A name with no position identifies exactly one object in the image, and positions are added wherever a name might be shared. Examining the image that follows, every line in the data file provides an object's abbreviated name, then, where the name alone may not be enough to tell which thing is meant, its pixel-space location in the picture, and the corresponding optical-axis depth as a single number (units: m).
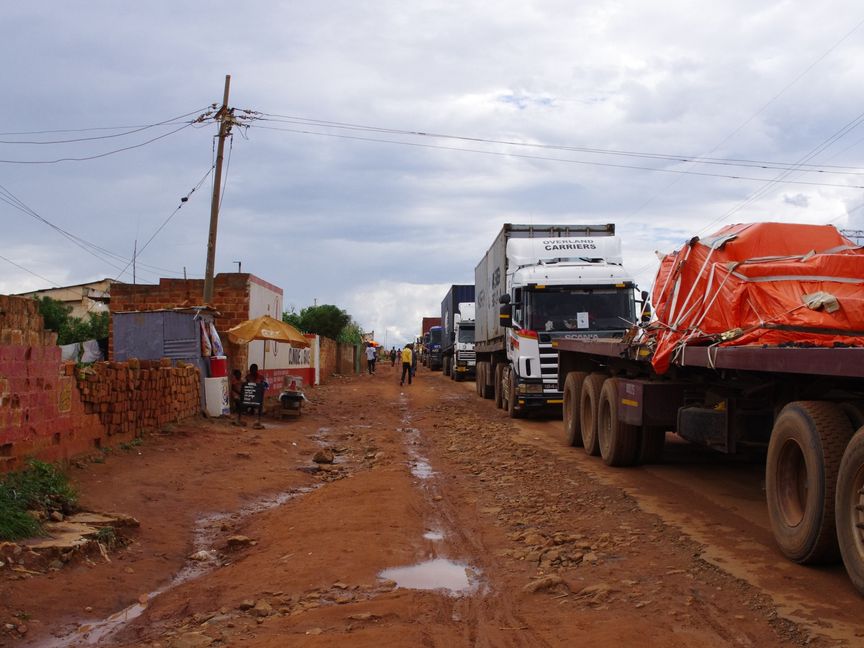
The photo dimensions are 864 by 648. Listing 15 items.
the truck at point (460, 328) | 36.69
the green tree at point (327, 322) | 61.81
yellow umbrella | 17.73
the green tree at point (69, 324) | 33.78
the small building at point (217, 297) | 21.45
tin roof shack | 16.89
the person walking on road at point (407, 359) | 35.06
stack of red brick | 11.16
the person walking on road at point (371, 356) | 48.91
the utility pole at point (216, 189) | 19.88
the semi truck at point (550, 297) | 16.27
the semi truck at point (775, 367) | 5.29
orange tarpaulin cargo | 6.18
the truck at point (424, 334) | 65.68
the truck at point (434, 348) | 55.81
